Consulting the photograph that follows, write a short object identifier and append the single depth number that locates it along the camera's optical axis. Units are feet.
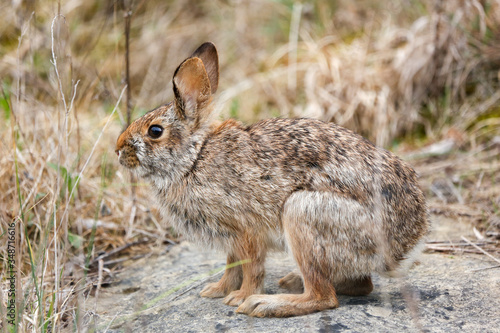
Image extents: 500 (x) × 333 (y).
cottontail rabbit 20.76
